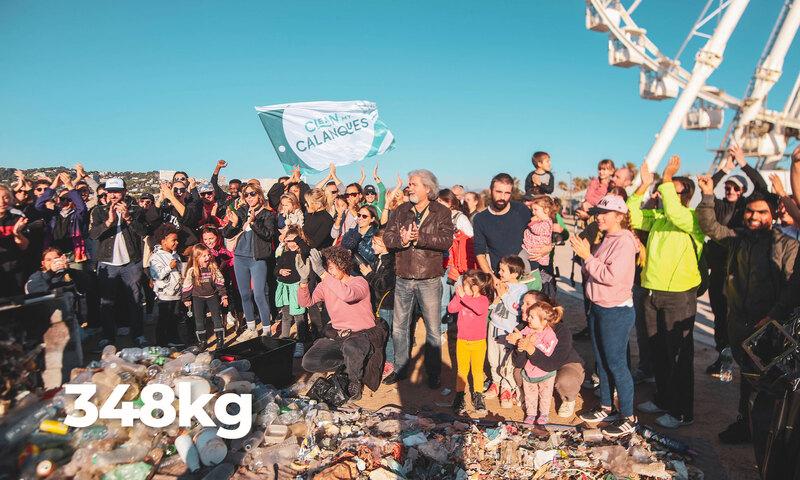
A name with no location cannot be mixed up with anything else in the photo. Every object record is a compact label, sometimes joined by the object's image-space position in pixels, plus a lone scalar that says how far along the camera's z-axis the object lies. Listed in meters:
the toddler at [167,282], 5.81
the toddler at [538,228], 4.56
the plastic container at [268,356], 4.66
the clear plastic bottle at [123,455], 3.00
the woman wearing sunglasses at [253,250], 6.32
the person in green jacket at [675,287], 3.85
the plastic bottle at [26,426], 2.53
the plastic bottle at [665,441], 3.38
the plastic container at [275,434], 3.58
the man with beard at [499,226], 4.61
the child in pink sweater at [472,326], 4.32
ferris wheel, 30.19
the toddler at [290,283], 5.86
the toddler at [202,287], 5.86
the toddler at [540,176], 6.14
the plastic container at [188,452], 3.24
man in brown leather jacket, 4.55
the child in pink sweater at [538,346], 3.89
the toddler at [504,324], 4.36
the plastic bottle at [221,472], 3.13
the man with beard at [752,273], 3.18
